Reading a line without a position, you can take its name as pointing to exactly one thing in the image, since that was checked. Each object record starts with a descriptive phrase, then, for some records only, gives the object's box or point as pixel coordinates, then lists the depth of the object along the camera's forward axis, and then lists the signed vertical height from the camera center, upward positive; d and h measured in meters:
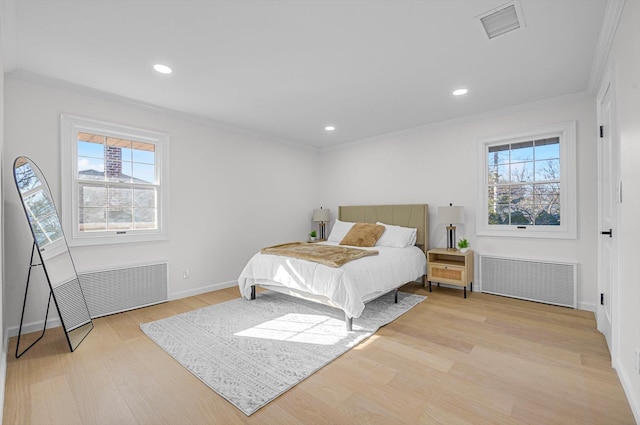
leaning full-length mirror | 2.59 -0.34
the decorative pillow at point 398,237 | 4.46 -0.39
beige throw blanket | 3.21 -0.50
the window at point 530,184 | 3.63 +0.37
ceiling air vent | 2.04 +1.43
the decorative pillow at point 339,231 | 5.12 -0.33
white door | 2.33 -0.02
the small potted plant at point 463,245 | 4.16 -0.48
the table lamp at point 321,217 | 5.75 -0.09
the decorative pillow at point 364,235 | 4.54 -0.36
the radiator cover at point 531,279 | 3.55 -0.90
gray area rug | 2.08 -1.19
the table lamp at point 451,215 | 4.17 -0.05
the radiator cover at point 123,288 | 3.30 -0.91
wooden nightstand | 3.98 -0.79
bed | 2.96 -0.72
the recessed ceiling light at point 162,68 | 2.77 +1.42
